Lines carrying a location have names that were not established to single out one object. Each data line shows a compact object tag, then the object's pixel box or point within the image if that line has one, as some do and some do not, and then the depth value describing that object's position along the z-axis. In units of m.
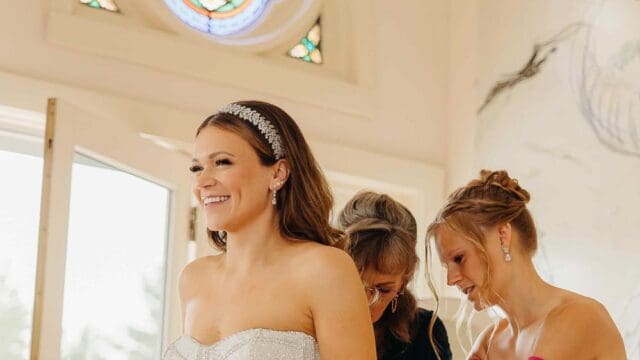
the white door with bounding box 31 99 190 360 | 4.29
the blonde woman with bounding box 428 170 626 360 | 3.25
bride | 2.73
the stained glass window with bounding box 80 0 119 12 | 5.21
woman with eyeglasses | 3.56
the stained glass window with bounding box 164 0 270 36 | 5.64
